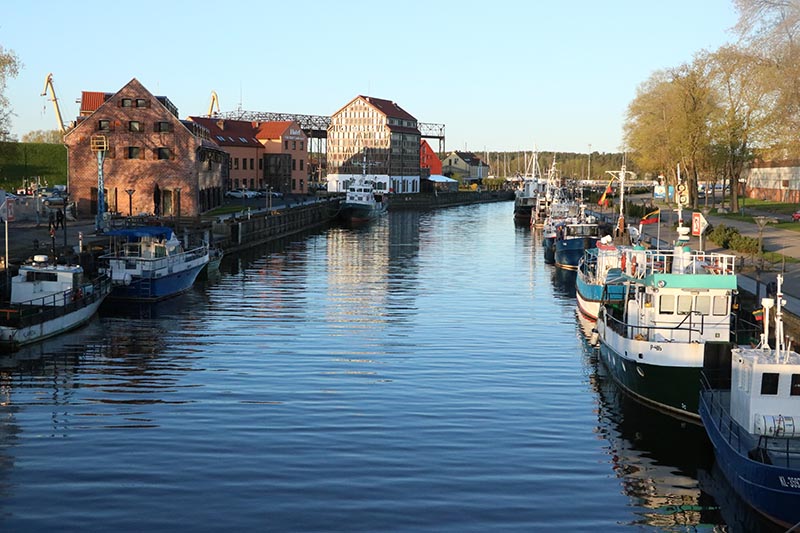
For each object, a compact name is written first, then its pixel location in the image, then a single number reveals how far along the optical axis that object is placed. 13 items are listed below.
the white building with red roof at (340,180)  194.50
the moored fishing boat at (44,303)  41.70
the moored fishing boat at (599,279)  47.88
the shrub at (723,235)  69.12
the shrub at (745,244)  63.78
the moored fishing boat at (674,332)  31.47
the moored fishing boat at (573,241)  78.06
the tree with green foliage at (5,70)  62.66
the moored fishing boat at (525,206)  140.75
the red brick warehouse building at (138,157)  94.75
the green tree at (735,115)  81.88
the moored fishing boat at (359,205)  136.38
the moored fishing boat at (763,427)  22.83
